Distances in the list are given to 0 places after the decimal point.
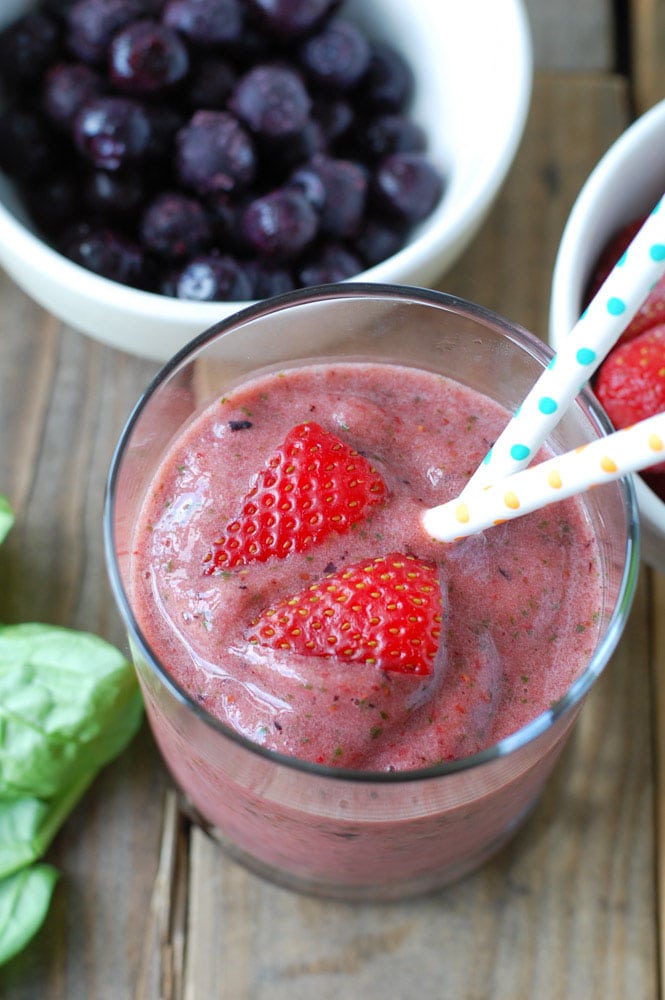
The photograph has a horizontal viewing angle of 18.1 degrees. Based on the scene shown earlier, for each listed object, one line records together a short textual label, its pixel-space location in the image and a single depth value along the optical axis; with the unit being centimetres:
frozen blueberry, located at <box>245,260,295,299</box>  38
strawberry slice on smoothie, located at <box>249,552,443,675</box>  32
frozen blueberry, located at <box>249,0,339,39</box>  39
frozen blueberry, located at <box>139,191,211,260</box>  38
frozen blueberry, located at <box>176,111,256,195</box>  38
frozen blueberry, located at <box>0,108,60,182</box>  39
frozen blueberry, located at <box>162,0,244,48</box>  39
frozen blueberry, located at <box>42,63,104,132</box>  39
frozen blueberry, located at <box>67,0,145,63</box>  39
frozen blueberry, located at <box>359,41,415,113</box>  41
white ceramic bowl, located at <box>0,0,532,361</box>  37
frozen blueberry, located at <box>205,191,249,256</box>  39
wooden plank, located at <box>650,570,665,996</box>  38
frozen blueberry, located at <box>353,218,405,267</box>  40
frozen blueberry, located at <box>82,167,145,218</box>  39
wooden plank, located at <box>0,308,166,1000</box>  37
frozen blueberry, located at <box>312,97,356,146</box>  40
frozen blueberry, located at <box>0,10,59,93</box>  39
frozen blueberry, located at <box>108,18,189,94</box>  38
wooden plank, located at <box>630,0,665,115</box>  44
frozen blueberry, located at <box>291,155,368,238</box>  39
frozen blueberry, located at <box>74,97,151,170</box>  38
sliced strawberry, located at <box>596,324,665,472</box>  36
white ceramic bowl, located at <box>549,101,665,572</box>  36
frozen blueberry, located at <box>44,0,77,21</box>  40
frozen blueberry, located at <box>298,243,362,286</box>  39
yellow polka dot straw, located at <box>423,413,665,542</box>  29
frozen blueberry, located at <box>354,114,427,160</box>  40
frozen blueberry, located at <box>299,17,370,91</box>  40
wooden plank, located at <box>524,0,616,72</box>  44
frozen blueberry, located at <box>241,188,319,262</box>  38
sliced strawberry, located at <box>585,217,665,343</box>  37
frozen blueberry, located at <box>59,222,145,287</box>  38
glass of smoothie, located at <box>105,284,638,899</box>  32
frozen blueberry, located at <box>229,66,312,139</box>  39
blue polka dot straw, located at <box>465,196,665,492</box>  29
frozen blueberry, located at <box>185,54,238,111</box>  39
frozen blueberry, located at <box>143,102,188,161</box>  39
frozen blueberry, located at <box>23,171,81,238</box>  39
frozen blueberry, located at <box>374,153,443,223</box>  39
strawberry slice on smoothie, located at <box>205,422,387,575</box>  33
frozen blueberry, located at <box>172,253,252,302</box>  38
